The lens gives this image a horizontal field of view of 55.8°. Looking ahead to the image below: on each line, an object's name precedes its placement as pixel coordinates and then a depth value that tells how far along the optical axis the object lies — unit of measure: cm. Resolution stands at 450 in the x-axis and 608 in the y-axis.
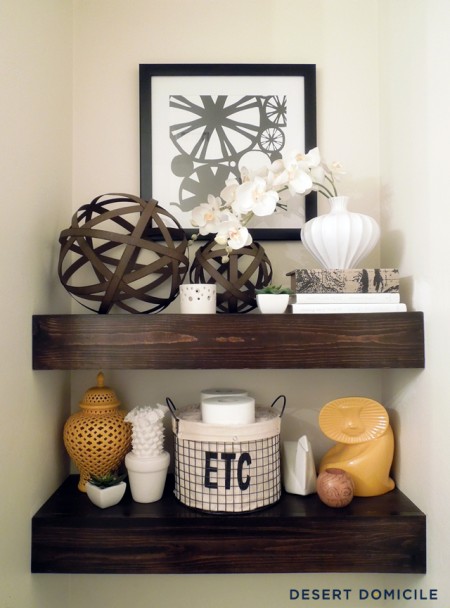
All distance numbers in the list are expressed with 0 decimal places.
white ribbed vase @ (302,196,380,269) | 91
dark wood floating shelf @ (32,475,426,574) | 85
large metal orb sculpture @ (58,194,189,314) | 88
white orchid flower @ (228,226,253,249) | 88
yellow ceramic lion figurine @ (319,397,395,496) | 95
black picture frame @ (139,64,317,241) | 110
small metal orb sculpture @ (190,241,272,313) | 95
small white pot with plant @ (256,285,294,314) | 88
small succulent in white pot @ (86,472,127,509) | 91
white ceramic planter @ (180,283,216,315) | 89
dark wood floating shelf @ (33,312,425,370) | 85
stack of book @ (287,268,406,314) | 88
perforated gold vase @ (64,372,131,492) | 94
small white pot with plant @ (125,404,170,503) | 93
